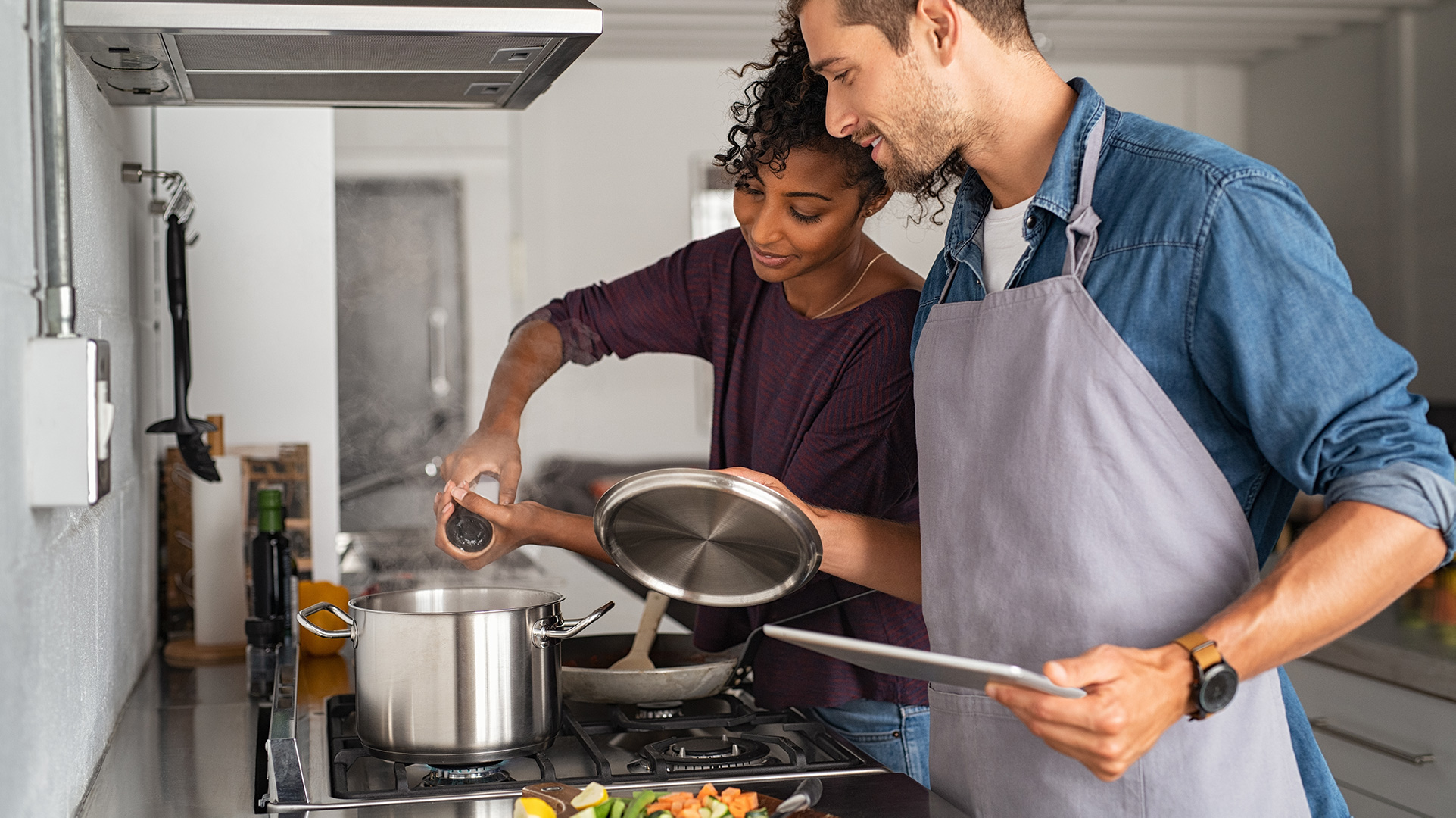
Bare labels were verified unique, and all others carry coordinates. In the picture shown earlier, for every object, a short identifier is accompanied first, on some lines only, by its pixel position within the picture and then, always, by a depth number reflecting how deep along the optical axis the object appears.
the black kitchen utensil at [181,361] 1.75
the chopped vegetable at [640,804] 0.98
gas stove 1.14
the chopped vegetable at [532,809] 0.98
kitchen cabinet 2.17
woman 1.48
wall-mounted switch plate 0.89
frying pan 1.39
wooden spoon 1.58
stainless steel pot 1.16
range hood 1.18
